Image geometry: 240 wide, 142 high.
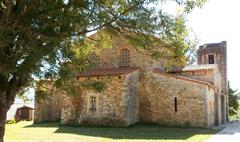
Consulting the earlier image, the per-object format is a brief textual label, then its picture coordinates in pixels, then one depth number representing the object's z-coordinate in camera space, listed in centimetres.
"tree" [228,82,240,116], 2965
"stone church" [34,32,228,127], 1763
